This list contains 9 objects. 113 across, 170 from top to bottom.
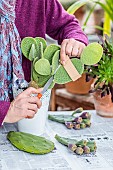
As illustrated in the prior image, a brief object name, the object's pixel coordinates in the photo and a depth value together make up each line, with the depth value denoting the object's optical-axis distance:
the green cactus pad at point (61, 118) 1.52
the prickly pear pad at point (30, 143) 1.24
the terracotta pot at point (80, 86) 2.08
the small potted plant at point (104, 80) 1.55
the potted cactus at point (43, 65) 1.28
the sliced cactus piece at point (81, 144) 1.26
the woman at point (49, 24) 1.33
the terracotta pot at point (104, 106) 1.60
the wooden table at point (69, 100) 2.11
